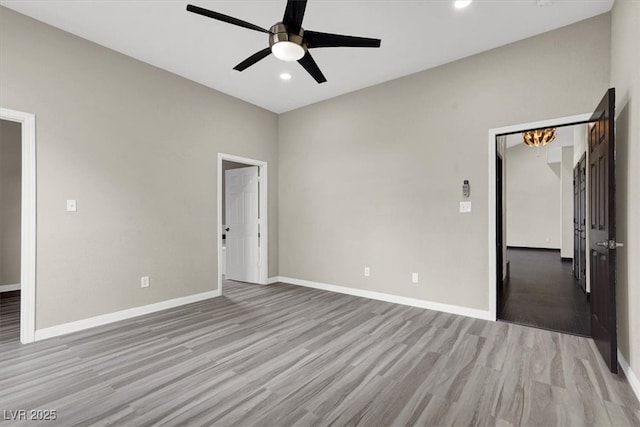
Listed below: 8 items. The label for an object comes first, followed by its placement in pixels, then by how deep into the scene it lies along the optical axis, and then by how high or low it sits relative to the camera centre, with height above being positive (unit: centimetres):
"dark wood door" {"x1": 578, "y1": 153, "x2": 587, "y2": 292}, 499 -17
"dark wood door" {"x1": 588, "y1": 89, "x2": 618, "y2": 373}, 240 -16
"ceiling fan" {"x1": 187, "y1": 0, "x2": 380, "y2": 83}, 218 +139
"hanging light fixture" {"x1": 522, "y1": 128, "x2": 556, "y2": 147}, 628 +163
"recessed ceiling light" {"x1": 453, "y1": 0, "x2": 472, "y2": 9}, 285 +200
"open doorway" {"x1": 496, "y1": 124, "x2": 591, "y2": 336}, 390 -78
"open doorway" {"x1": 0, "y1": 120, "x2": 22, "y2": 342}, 517 +14
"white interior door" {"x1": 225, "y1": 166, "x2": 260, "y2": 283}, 574 -18
